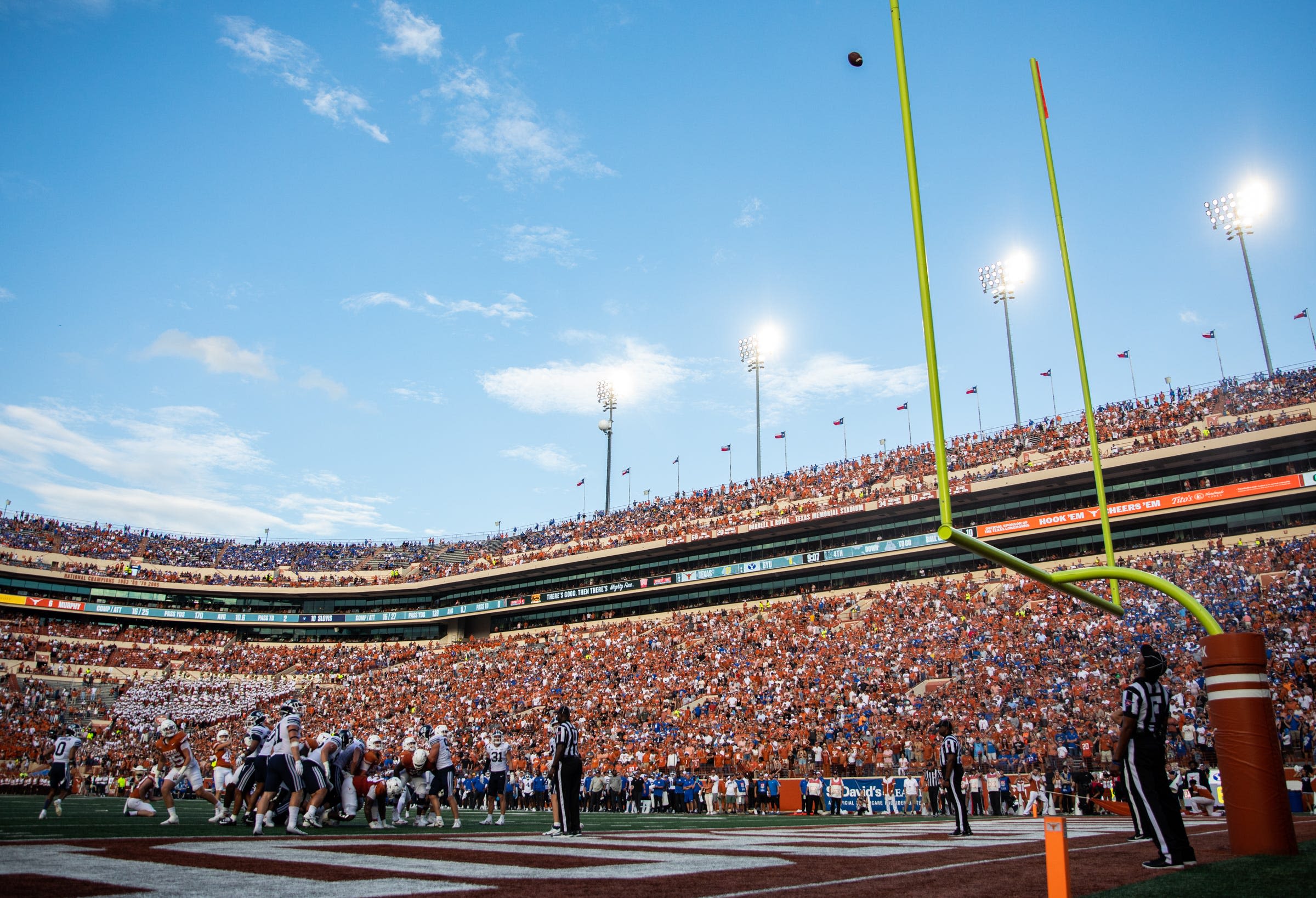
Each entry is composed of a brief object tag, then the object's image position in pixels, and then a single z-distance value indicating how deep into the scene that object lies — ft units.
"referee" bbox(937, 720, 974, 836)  36.05
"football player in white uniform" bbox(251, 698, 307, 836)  32.04
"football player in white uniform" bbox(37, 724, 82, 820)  45.68
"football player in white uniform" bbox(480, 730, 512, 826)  54.29
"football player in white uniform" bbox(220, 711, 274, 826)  35.32
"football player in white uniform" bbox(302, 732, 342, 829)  34.96
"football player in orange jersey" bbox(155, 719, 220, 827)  39.40
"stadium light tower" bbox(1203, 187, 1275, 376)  133.08
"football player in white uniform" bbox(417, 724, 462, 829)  43.14
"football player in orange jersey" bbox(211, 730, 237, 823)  41.19
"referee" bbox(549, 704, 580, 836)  33.30
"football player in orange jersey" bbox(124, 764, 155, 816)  44.24
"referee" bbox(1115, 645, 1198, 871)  19.75
